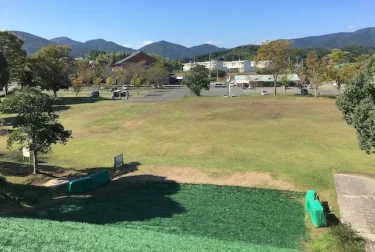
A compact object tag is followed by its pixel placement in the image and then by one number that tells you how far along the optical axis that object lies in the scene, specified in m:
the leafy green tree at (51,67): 50.09
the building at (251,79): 84.44
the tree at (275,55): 51.31
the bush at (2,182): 14.68
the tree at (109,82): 85.35
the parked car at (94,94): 61.47
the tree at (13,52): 43.21
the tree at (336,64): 48.55
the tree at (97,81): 87.16
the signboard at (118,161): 18.70
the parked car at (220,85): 85.62
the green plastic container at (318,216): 11.69
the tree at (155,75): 83.57
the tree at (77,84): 59.75
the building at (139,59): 111.68
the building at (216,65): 139.12
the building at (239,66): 150.43
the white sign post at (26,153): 19.29
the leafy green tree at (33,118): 16.81
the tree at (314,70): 48.38
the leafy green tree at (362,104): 13.23
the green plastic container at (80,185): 15.59
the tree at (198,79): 53.31
